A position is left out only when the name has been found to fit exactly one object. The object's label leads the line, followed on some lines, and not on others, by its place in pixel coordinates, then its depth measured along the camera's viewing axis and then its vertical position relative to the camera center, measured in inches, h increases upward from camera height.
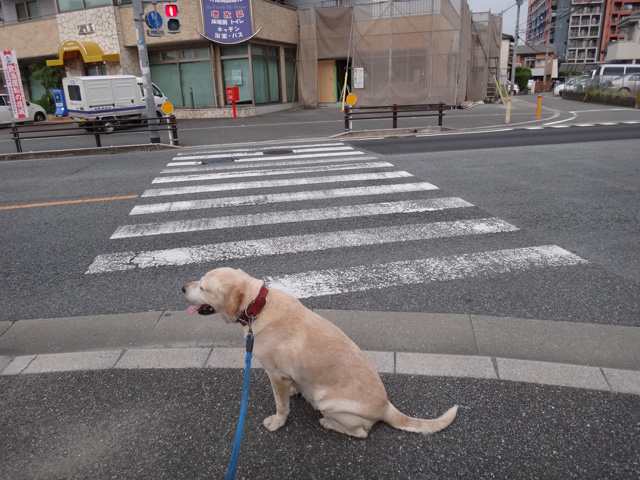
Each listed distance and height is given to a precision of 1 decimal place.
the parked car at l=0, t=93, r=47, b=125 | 983.6 -2.2
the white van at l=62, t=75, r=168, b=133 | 804.0 +19.8
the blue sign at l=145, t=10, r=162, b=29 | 585.4 +108.8
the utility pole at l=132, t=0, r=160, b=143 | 574.9 +46.8
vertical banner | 694.5 +41.9
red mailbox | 983.0 +22.1
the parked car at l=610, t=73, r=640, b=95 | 1064.2 +19.2
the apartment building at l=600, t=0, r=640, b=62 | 3373.5 +554.0
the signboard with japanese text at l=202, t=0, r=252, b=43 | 971.9 +174.8
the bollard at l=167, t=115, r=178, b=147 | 581.6 -30.6
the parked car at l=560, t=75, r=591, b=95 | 1293.1 +25.7
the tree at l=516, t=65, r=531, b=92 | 2114.9 +76.3
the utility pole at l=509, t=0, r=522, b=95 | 1418.6 +155.6
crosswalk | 192.5 -65.6
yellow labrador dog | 99.2 -53.8
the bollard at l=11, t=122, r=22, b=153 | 569.0 -30.0
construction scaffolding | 1039.0 +120.5
